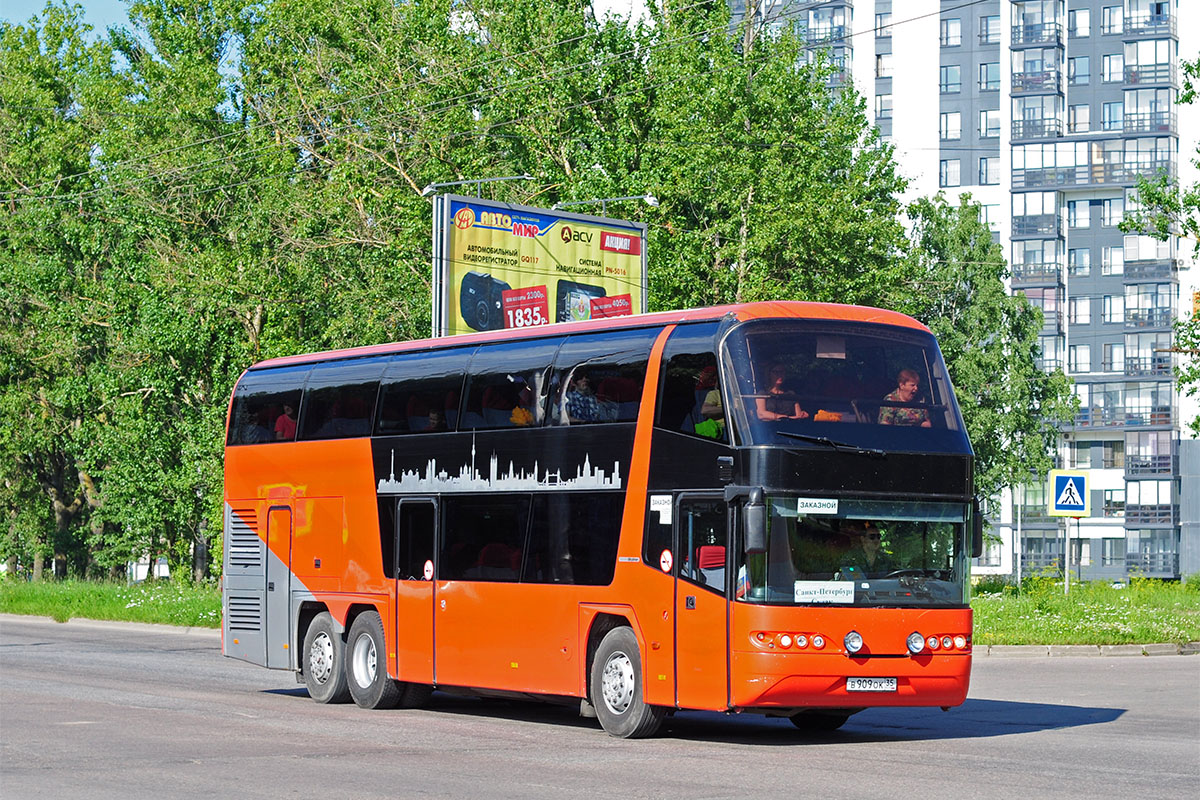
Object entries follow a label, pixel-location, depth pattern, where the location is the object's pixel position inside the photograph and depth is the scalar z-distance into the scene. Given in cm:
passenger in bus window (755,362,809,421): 1523
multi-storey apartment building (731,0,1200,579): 9581
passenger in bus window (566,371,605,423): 1689
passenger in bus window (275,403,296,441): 2138
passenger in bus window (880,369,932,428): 1573
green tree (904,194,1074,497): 7281
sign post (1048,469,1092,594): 3306
